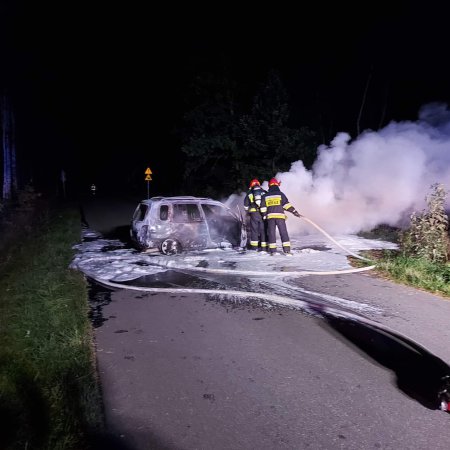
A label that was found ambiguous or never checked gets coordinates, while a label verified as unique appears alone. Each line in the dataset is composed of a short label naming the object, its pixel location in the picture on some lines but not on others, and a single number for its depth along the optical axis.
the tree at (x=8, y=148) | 18.78
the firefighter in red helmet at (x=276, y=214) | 10.24
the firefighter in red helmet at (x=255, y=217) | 10.73
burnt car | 9.73
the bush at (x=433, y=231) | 8.41
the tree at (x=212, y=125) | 21.75
